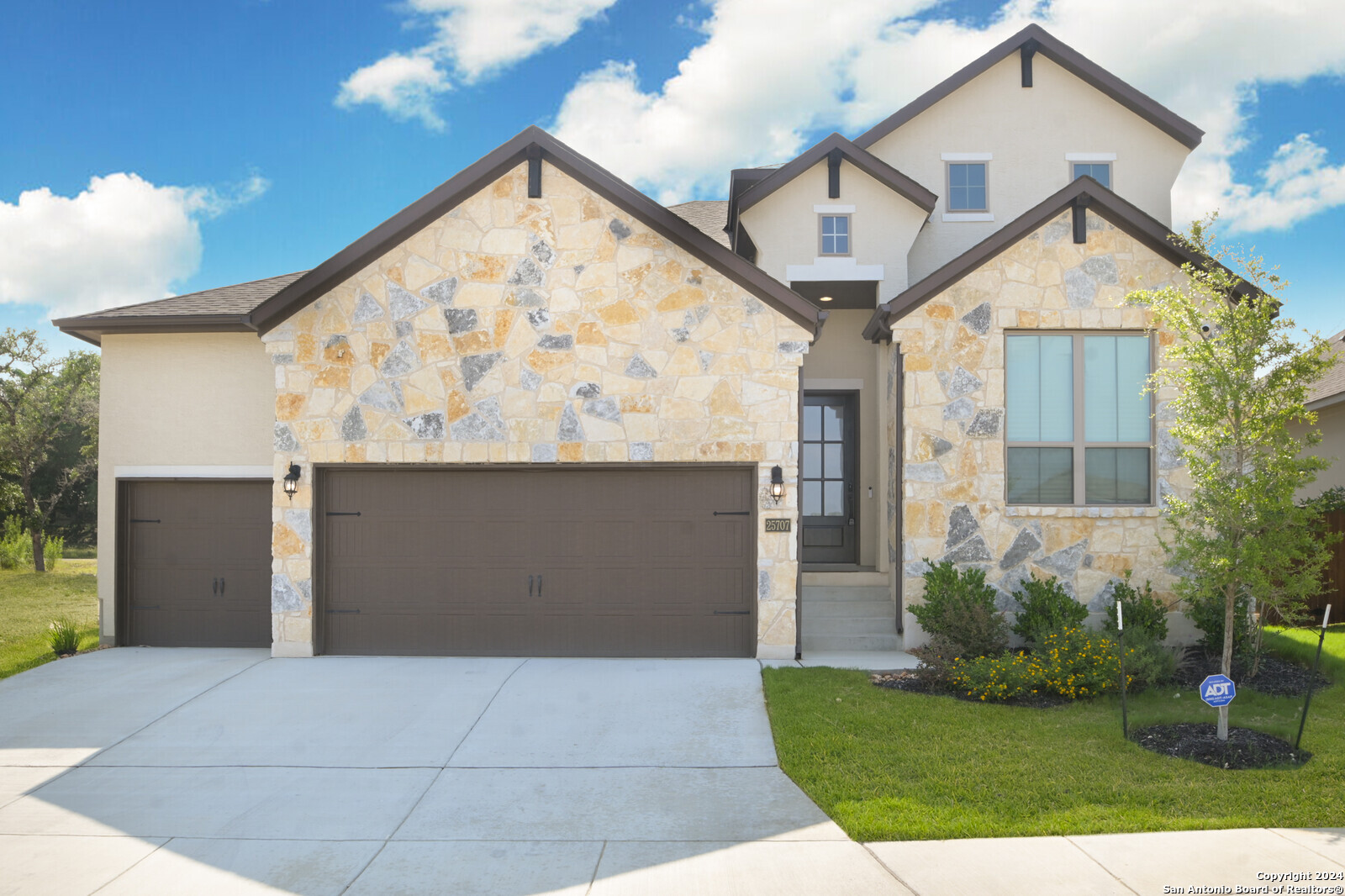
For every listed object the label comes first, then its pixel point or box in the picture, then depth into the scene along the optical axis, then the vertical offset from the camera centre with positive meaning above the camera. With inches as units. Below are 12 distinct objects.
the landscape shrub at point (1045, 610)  380.2 -67.4
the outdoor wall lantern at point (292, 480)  404.2 -12.0
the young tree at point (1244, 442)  283.1 +5.4
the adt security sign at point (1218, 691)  262.1 -70.0
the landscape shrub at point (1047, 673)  331.0 -82.9
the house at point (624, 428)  397.7 +12.9
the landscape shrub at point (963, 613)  368.2 -67.5
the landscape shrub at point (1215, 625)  366.6 -72.4
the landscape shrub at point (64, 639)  424.5 -90.8
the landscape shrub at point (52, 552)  904.3 -102.9
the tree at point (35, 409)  904.9 +46.1
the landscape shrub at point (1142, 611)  387.9 -68.6
